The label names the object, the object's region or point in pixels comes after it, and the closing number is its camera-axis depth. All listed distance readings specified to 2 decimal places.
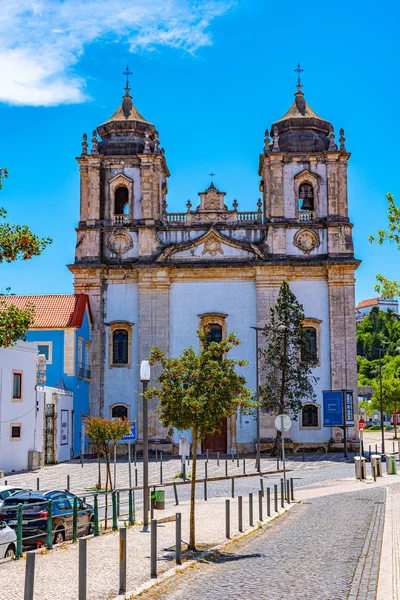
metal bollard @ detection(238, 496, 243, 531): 16.17
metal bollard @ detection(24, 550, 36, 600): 7.85
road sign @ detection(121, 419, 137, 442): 25.33
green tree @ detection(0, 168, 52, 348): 19.08
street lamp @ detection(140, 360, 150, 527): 17.17
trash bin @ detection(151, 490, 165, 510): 19.61
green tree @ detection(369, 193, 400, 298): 16.02
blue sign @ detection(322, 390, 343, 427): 42.56
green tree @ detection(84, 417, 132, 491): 26.59
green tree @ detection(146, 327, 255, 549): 15.19
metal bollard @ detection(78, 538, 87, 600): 8.95
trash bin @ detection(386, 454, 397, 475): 33.03
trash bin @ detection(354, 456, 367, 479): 29.55
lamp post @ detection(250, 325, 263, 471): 33.84
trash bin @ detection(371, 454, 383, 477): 30.29
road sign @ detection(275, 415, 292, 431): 24.66
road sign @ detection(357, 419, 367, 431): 32.12
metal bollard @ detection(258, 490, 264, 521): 17.74
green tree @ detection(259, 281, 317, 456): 42.47
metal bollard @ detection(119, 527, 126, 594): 10.41
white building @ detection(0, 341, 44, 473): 33.84
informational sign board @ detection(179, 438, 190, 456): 26.78
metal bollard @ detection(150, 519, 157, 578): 11.58
